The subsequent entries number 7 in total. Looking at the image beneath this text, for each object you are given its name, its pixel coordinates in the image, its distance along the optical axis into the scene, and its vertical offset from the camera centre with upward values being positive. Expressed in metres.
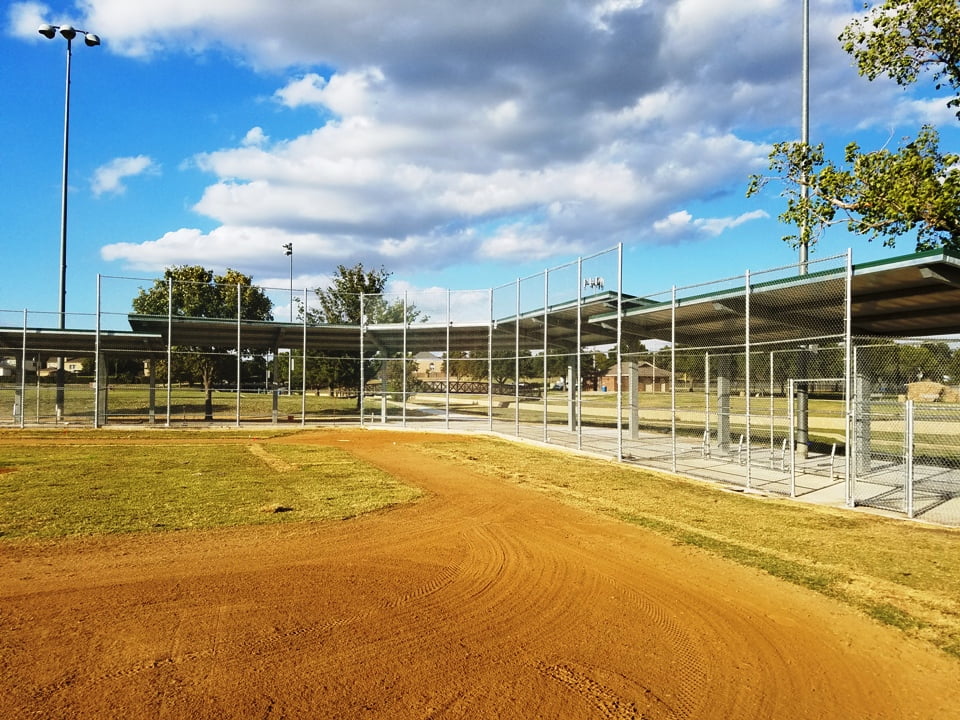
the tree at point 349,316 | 27.86 +2.74
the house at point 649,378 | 23.76 -0.13
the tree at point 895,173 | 11.73 +4.22
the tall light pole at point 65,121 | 27.30 +11.48
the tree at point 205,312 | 27.89 +2.87
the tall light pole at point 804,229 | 13.93 +3.41
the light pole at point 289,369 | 28.22 +0.15
